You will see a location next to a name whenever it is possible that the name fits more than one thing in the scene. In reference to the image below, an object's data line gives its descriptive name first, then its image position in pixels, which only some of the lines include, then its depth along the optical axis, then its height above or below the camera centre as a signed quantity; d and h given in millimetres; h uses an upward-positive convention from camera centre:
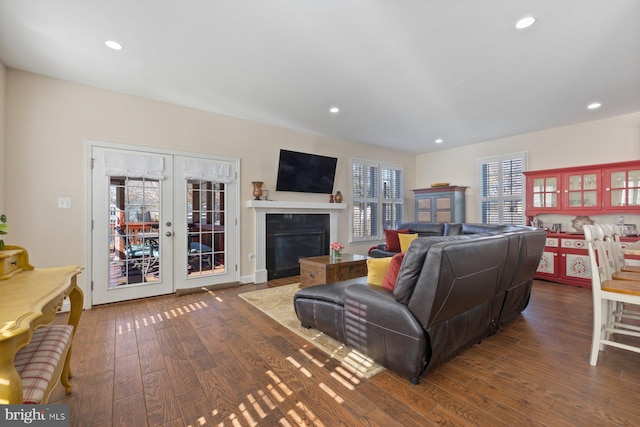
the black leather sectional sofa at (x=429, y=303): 1769 -665
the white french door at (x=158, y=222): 3484 -142
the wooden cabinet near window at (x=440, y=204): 5973 +172
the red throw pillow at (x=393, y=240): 5168 -516
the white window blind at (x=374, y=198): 6129 +308
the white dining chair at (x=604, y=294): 2012 -593
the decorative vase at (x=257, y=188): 4551 +384
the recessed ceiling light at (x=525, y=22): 2191 +1496
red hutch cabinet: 4219 +187
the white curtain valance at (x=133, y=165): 3496 +599
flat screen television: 4902 +722
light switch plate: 3254 +109
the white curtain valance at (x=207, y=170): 4035 +611
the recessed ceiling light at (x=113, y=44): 2521 +1508
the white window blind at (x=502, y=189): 5504 +467
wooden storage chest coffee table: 3637 -767
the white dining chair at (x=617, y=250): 2621 -378
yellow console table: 923 -394
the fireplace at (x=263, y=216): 4598 -68
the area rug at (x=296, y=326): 2100 -1131
